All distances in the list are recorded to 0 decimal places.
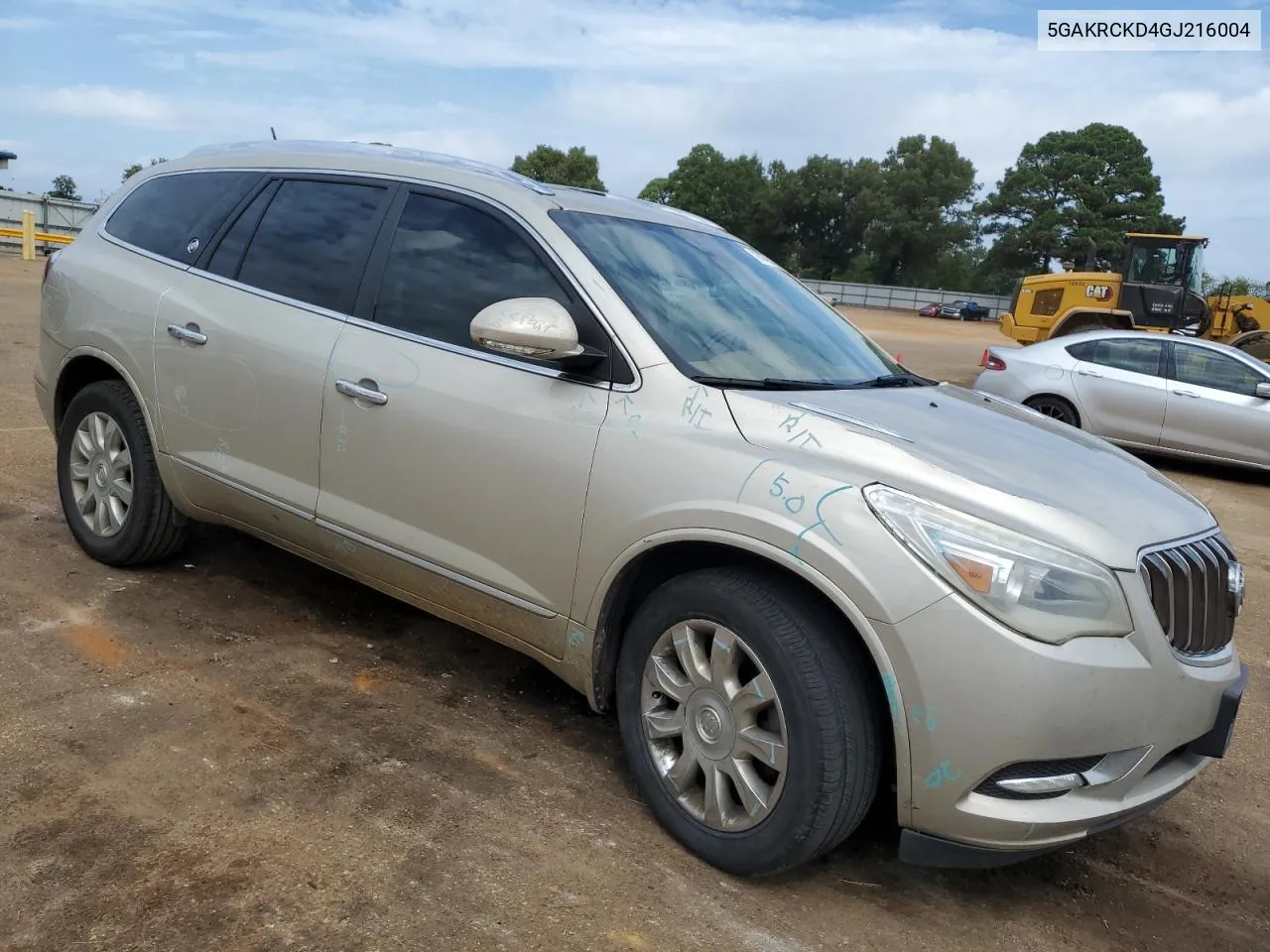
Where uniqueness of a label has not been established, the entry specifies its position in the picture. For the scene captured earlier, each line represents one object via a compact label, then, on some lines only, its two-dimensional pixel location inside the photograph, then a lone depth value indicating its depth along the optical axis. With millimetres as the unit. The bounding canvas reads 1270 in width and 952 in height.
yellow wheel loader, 17438
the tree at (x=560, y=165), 76250
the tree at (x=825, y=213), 67812
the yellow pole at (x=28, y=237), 26844
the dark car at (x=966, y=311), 53438
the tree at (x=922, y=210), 67000
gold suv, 2377
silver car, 10070
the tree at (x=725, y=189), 72812
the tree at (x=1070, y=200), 63219
